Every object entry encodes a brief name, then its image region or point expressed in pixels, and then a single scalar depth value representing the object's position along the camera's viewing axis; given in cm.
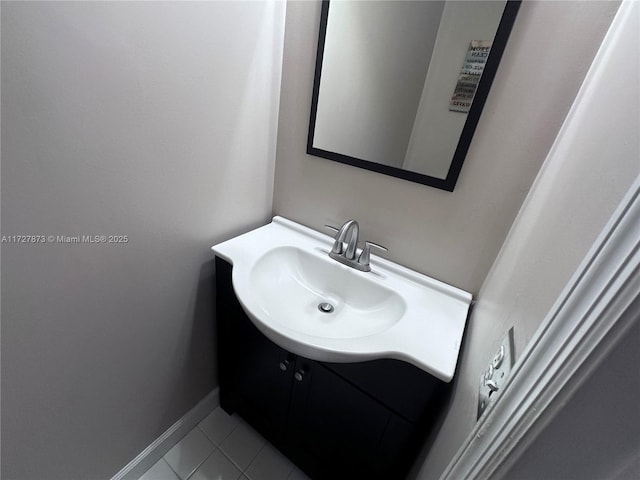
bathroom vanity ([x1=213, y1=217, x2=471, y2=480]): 71
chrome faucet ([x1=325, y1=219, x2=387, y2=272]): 96
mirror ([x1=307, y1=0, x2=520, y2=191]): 73
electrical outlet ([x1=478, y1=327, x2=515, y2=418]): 39
